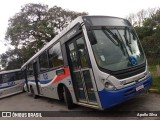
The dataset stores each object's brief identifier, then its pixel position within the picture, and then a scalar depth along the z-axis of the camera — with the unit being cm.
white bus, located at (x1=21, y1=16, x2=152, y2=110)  518
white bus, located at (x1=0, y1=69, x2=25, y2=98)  1791
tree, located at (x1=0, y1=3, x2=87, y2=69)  2606
